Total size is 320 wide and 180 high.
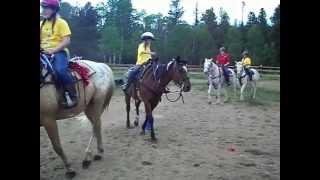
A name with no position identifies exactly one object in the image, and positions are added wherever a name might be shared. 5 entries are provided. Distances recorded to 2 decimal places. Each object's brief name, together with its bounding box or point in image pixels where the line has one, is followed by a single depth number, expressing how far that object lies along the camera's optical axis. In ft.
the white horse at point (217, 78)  26.56
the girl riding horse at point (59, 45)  9.68
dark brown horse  14.60
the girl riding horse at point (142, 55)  13.74
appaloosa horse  9.39
